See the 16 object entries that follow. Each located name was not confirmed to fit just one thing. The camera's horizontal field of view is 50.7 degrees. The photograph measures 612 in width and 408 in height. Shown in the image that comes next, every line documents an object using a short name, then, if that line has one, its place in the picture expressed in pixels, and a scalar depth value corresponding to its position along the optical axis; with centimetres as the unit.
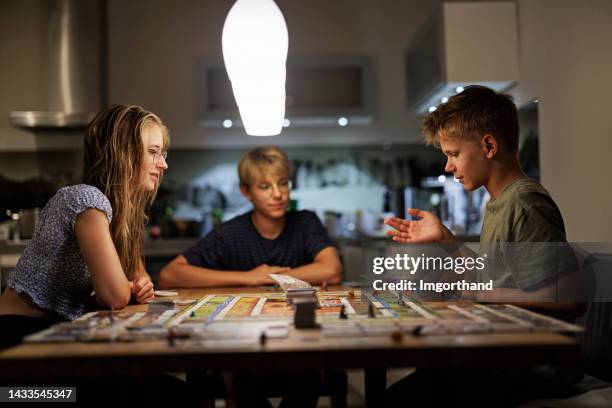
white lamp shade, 155
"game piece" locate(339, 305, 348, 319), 123
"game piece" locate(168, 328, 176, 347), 101
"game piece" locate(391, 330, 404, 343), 102
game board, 106
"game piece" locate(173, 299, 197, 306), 151
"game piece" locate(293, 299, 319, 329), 114
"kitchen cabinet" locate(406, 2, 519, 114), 322
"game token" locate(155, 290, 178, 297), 174
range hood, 392
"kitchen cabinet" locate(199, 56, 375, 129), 409
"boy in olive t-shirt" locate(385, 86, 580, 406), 132
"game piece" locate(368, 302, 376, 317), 124
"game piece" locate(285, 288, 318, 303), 144
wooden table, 96
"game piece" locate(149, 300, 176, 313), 137
